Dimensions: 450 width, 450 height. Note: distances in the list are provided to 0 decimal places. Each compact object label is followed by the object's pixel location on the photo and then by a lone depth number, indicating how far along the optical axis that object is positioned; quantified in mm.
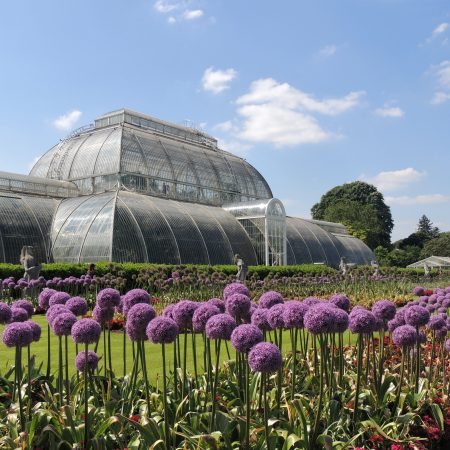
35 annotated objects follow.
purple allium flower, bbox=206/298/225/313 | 5809
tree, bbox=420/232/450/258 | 89688
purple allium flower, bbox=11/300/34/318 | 5973
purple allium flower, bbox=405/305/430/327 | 5801
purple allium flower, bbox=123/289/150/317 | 5426
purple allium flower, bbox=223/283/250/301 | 5719
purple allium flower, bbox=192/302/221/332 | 4891
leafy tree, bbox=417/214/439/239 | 124612
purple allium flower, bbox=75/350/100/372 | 5285
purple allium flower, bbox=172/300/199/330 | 5078
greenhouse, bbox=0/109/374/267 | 31031
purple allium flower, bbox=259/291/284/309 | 6035
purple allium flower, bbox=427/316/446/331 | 6516
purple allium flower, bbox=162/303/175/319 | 5411
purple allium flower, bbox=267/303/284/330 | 5012
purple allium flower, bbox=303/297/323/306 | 5750
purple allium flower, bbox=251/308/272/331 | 5180
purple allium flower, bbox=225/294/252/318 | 5203
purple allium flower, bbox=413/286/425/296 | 10866
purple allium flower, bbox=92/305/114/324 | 5515
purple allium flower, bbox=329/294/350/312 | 6008
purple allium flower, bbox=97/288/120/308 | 5430
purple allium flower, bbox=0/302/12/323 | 5277
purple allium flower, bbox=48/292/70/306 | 6051
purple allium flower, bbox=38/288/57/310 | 6891
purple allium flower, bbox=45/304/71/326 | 5133
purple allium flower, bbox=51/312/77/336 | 4781
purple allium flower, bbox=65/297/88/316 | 5453
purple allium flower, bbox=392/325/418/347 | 5348
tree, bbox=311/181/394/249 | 71625
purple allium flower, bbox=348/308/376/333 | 4930
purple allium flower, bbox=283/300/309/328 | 4789
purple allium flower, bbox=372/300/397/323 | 5930
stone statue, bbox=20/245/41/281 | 18484
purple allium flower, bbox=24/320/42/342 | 5375
